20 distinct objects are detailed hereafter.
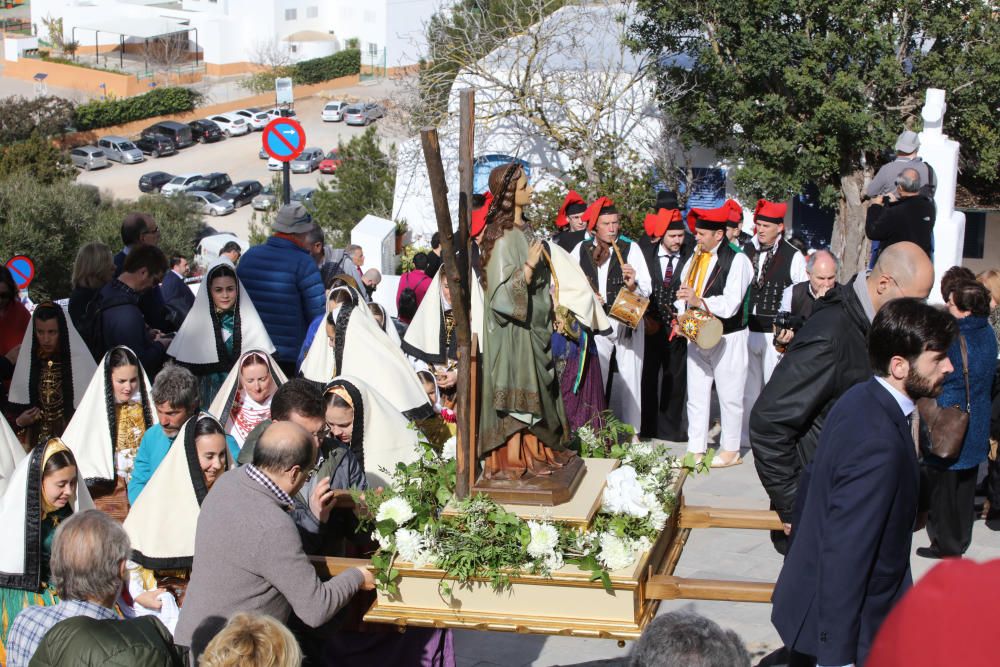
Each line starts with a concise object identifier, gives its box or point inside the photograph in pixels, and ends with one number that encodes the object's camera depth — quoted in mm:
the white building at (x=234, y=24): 70375
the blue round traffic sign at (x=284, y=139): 13656
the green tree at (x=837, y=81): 16188
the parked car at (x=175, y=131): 54219
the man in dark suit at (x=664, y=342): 9227
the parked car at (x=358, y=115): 53916
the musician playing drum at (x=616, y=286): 9195
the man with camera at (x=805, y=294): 6818
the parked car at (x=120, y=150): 51469
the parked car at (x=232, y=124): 57125
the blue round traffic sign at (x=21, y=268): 12570
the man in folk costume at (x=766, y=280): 9070
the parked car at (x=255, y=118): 58031
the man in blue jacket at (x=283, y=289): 8078
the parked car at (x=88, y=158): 50844
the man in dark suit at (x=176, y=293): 9305
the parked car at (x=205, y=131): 56000
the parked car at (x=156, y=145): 53188
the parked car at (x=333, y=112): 56906
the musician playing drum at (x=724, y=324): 8711
